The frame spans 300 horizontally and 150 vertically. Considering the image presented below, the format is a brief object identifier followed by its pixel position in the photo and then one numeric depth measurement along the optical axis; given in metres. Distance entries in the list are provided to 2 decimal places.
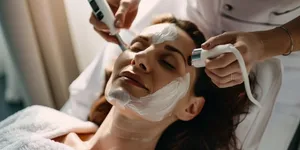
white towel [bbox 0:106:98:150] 1.22
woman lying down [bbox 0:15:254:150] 1.06
